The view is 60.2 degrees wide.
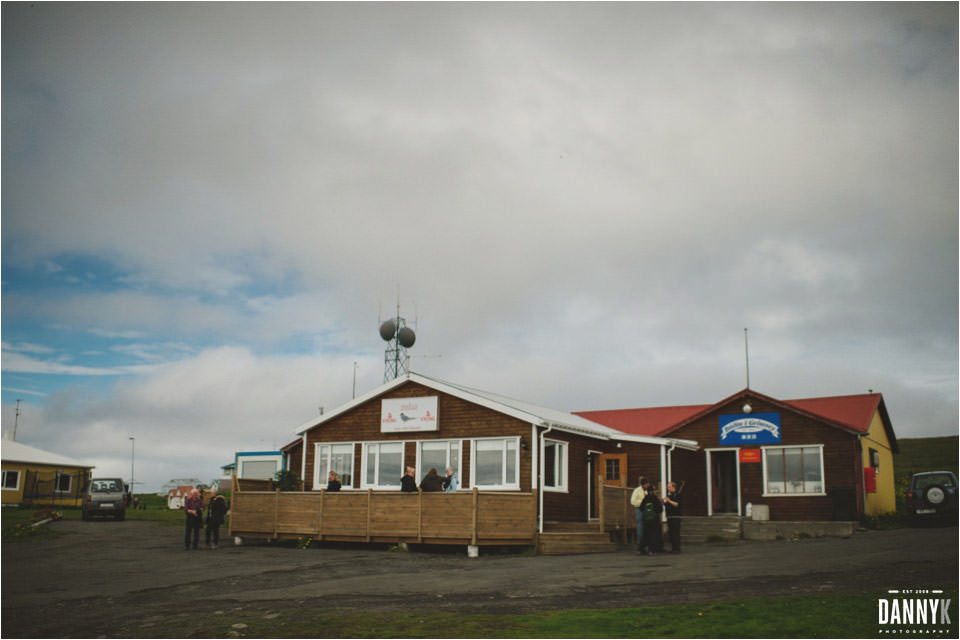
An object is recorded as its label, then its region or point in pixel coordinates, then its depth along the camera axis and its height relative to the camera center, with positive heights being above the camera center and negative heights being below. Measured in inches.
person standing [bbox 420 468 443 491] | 848.3 -45.0
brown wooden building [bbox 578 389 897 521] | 1073.5 -23.9
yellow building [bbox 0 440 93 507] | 1801.2 -95.2
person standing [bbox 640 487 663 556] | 767.1 -80.8
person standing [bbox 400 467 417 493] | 860.0 -45.9
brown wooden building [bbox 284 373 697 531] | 928.9 -10.2
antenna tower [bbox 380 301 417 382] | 1637.6 +200.3
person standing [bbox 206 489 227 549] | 889.5 -85.4
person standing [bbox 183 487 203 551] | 850.8 -79.4
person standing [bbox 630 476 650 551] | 786.8 -55.1
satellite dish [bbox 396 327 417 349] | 1638.8 +198.0
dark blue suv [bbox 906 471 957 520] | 996.6 -65.0
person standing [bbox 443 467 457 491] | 888.3 -46.1
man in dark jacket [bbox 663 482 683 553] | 798.5 -78.3
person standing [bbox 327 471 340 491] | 938.1 -51.8
